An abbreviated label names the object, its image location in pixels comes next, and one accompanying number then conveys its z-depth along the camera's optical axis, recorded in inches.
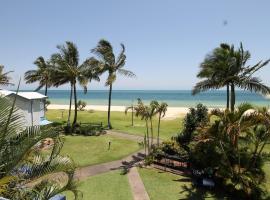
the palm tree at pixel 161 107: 623.1
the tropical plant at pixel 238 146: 407.5
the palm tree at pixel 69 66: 994.8
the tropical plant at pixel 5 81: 773.1
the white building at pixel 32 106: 761.7
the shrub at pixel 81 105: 1783.4
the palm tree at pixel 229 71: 590.1
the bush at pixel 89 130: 918.6
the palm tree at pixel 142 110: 625.7
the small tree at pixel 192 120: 613.1
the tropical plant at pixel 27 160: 184.7
